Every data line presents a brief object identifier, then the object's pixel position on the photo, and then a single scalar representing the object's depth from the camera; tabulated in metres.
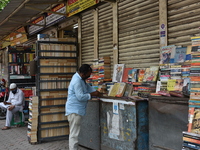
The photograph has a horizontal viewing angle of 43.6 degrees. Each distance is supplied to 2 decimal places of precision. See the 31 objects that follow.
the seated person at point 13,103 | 8.21
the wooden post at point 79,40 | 7.54
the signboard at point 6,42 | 14.01
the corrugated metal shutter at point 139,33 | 5.07
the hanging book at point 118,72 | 5.67
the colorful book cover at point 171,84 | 4.24
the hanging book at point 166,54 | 4.52
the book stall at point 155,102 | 3.51
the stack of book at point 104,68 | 6.04
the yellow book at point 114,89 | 5.08
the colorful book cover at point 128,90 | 5.04
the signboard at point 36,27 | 9.77
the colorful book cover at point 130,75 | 5.34
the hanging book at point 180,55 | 4.27
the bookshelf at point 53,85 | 6.32
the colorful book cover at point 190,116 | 3.00
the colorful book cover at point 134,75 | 5.22
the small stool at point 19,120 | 8.52
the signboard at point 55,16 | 7.95
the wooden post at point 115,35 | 6.06
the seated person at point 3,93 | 10.43
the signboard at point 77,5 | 6.47
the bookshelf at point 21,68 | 9.41
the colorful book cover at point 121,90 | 4.92
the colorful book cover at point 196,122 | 2.94
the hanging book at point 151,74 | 4.75
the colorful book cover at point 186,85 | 3.88
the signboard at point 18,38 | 11.70
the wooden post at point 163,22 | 4.79
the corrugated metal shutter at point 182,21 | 4.25
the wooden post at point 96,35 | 6.81
